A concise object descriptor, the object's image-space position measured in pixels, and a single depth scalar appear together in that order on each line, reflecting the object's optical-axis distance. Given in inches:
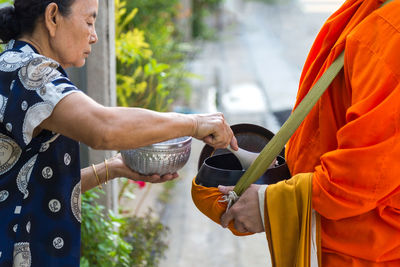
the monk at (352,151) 74.8
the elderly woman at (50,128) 73.5
